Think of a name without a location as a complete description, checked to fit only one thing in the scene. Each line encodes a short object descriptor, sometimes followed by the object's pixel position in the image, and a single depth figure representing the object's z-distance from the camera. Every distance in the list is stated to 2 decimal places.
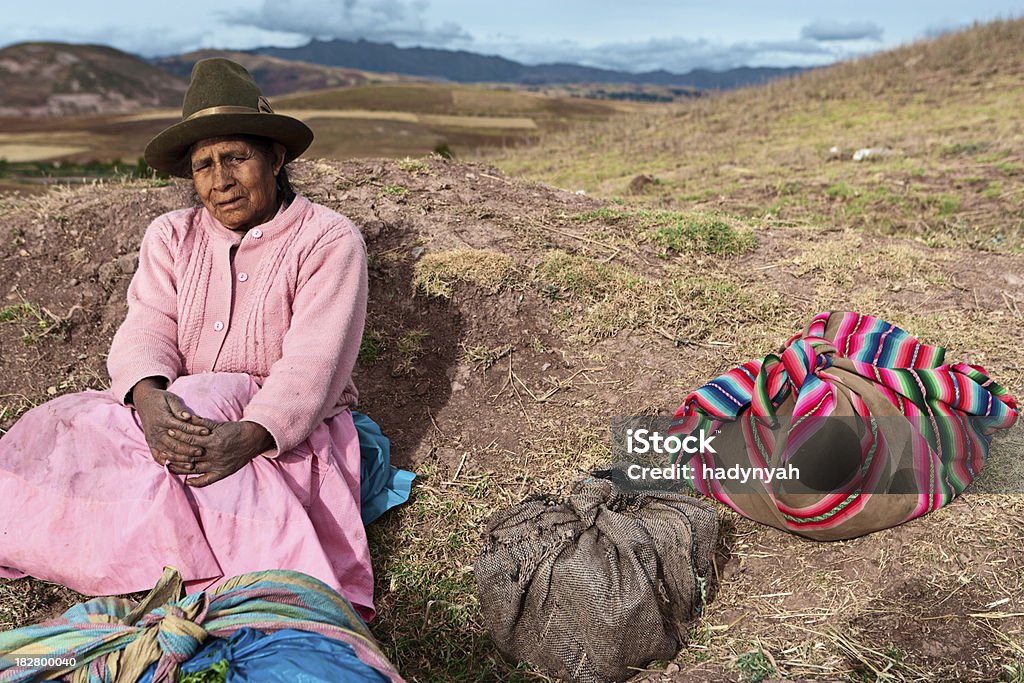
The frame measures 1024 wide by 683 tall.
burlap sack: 2.21
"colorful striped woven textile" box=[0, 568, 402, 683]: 1.66
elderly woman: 2.27
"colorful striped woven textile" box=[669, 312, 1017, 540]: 2.72
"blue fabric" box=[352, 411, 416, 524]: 2.88
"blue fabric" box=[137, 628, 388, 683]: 1.53
